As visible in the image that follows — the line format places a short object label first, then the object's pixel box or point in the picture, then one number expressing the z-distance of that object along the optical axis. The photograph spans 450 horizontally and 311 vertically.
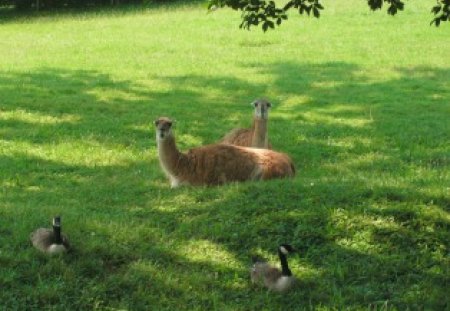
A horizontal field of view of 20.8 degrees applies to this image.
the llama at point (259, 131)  19.84
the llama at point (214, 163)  17.12
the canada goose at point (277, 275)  11.02
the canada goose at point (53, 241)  11.44
